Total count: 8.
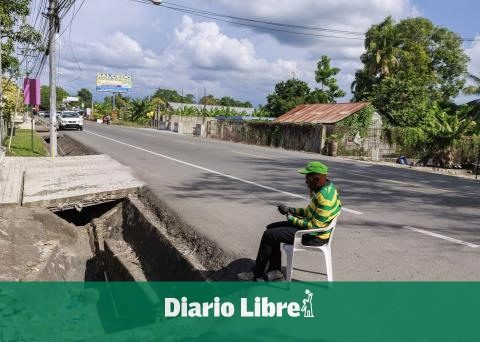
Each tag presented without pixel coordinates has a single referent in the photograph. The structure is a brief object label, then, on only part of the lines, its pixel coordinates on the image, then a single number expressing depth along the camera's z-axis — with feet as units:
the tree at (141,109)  241.76
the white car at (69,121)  133.90
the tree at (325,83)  161.27
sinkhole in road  23.34
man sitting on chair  16.25
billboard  312.09
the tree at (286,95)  187.32
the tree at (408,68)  110.52
